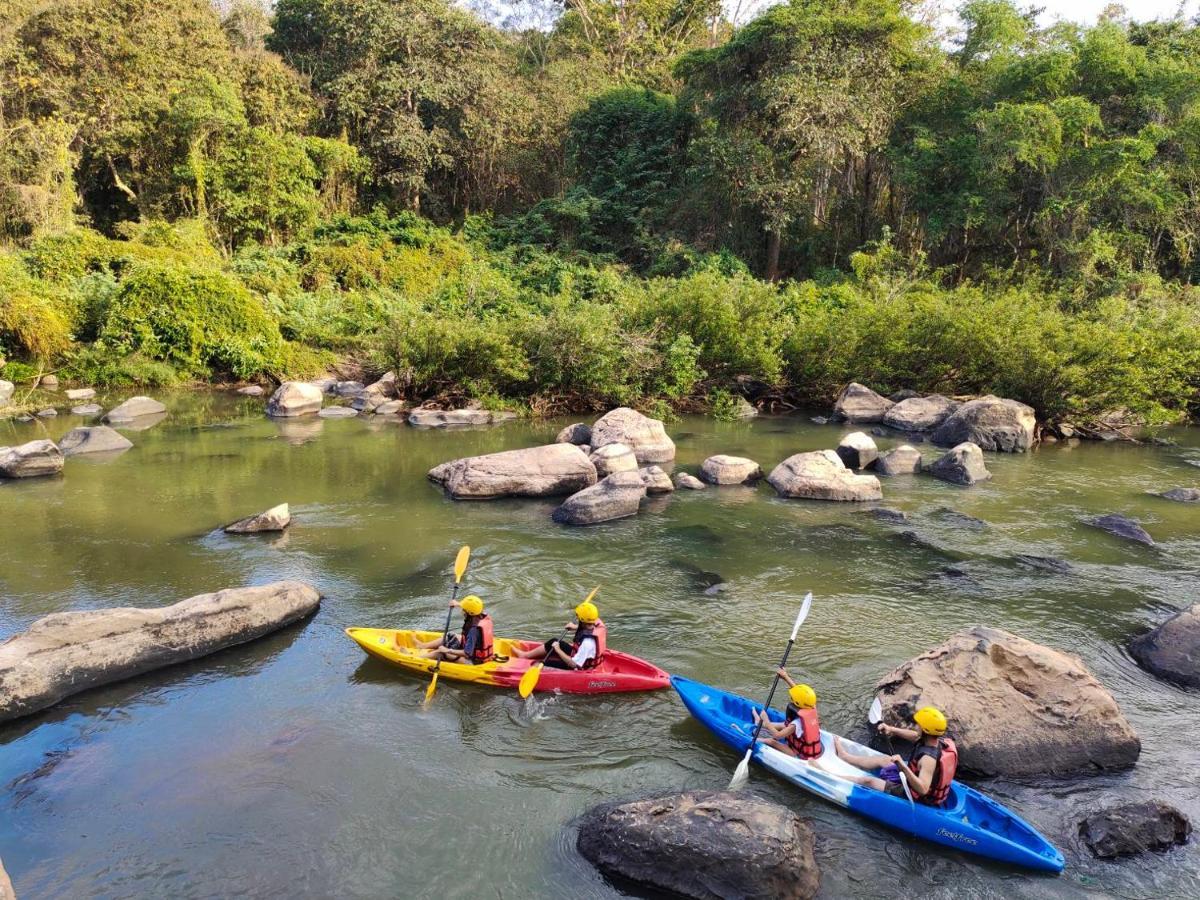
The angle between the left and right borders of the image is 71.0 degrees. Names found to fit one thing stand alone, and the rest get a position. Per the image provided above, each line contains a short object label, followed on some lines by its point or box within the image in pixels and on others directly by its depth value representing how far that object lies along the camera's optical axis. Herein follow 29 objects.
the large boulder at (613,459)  14.90
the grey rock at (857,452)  16.17
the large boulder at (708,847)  5.40
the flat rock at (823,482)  14.13
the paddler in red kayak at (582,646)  7.96
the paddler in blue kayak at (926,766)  6.04
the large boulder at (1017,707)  6.78
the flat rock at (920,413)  19.66
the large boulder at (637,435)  16.44
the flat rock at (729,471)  15.04
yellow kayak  7.91
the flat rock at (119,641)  7.46
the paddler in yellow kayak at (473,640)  8.09
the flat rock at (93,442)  16.39
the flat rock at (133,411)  19.48
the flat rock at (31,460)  14.47
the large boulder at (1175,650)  8.20
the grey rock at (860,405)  21.06
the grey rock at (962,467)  15.30
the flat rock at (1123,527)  12.26
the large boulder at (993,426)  17.95
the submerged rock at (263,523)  12.16
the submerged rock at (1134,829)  5.85
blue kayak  5.70
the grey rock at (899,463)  15.91
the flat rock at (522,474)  13.95
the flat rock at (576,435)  17.41
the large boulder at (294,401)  20.58
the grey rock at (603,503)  12.83
